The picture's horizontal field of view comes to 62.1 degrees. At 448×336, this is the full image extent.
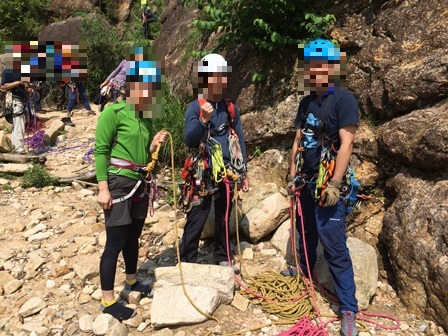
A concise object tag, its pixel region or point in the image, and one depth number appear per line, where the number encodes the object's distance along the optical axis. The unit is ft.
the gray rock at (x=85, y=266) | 11.80
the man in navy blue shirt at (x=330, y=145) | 8.95
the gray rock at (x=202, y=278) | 10.12
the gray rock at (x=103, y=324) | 9.18
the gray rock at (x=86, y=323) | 9.51
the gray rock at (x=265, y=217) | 13.14
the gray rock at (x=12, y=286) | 11.41
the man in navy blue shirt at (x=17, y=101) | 21.03
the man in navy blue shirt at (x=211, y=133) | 9.80
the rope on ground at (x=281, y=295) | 9.96
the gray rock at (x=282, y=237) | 12.86
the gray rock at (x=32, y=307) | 10.26
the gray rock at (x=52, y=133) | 24.85
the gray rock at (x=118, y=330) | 9.01
